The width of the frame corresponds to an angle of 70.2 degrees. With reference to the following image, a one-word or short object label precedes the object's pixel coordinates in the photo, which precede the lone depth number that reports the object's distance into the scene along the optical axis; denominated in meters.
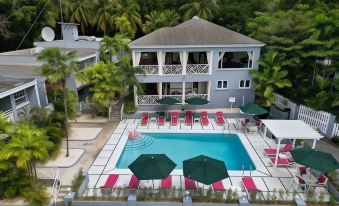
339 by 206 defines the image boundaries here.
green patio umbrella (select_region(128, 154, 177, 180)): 12.20
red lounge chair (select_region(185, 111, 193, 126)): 23.16
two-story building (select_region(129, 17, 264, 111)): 23.53
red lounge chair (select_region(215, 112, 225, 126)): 22.70
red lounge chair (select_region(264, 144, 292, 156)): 17.07
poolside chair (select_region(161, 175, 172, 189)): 13.50
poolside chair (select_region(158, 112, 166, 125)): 22.98
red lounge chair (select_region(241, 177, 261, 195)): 13.31
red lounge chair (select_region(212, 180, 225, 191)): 13.18
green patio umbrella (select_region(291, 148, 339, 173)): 12.41
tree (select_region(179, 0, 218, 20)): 42.88
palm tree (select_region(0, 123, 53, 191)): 10.90
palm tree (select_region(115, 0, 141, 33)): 44.13
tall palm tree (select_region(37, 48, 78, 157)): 15.15
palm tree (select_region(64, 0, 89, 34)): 45.03
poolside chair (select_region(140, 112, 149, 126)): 22.97
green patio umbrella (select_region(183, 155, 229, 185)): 11.90
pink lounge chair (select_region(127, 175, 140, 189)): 13.35
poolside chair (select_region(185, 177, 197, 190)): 13.37
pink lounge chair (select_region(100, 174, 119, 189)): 13.63
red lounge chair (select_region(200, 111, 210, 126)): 22.88
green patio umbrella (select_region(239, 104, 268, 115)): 20.64
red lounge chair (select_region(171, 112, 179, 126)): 23.02
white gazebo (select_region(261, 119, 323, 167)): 15.35
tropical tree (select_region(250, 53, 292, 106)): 22.02
